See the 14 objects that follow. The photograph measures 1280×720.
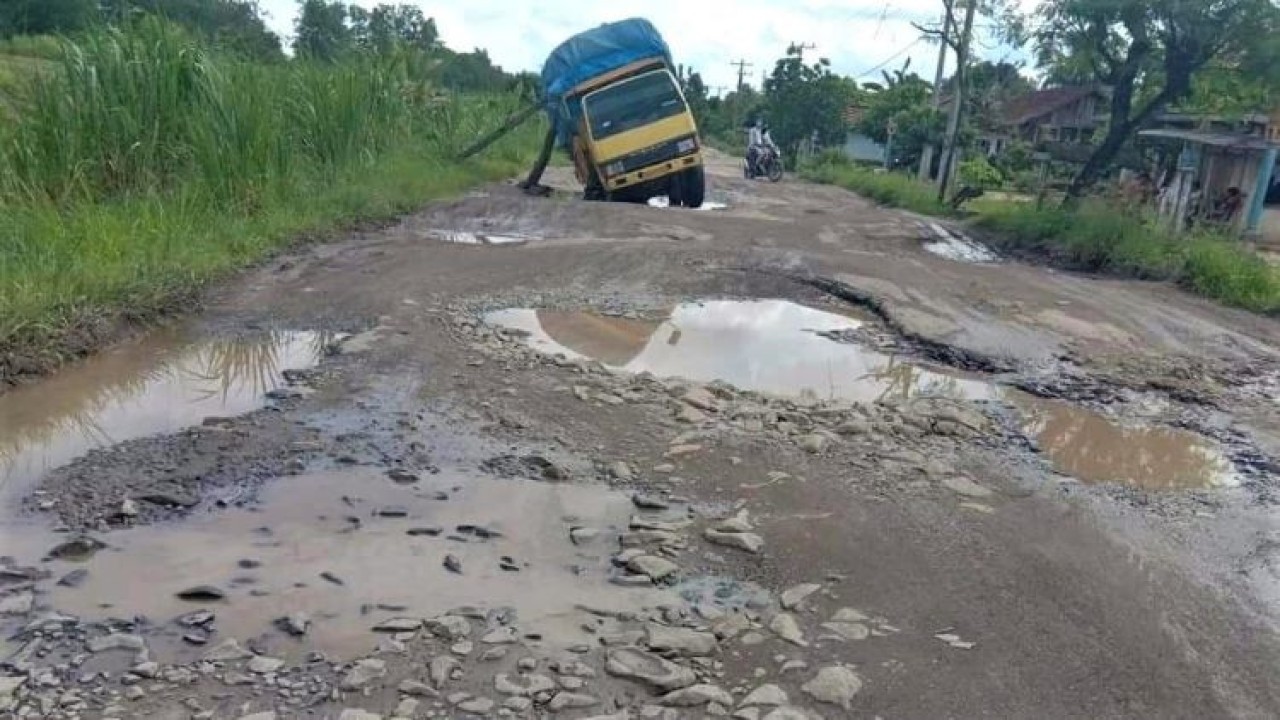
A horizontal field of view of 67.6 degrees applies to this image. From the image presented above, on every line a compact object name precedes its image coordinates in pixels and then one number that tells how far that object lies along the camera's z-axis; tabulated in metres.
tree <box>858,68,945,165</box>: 27.21
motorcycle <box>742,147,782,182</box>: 25.89
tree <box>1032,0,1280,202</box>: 12.98
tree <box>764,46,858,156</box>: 37.38
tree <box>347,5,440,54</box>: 20.88
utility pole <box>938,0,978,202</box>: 18.69
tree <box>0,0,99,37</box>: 19.70
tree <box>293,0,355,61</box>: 14.84
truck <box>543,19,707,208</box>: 14.24
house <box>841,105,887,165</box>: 42.12
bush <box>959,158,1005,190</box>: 23.55
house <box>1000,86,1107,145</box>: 33.03
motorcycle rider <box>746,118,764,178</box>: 25.89
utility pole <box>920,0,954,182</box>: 25.58
